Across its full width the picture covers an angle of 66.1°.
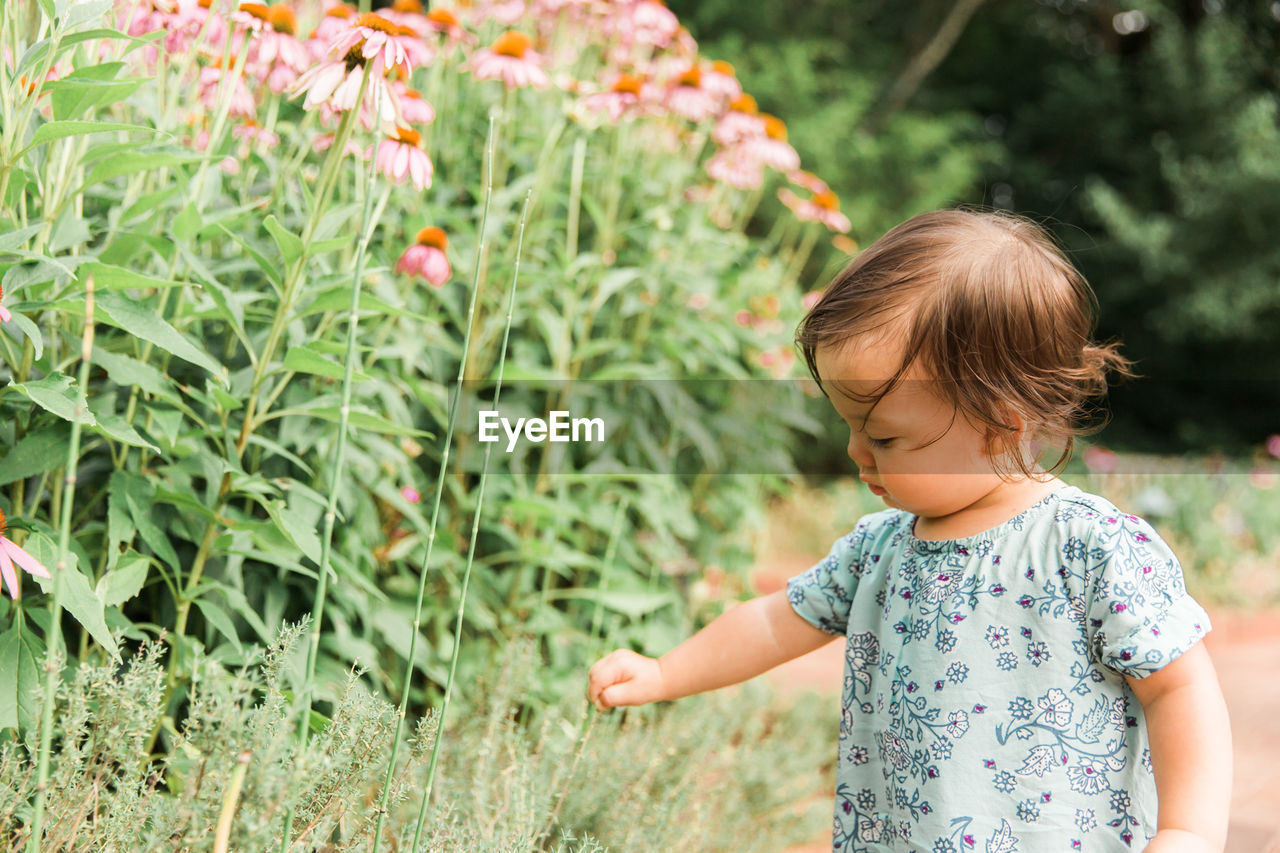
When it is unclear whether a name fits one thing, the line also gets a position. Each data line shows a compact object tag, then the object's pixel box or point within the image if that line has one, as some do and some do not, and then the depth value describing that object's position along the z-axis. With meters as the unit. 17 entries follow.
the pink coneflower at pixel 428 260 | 1.68
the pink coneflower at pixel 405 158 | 1.51
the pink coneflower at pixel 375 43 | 1.19
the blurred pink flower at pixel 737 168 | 2.59
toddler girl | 1.08
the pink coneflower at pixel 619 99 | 2.19
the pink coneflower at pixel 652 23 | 2.55
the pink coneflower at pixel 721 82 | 2.58
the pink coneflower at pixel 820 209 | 2.78
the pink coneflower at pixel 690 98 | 2.49
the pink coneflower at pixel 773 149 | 2.61
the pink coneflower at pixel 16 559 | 0.97
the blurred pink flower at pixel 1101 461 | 7.08
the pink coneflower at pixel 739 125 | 2.55
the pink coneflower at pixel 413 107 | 1.82
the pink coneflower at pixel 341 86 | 1.25
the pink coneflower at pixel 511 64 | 2.16
